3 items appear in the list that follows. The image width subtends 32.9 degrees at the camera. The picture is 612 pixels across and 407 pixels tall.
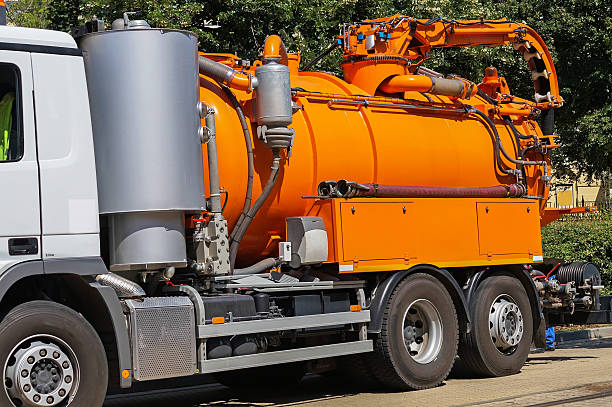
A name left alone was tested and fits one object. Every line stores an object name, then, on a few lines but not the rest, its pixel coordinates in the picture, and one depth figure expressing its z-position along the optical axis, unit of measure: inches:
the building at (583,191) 1251.5
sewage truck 311.9
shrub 762.8
